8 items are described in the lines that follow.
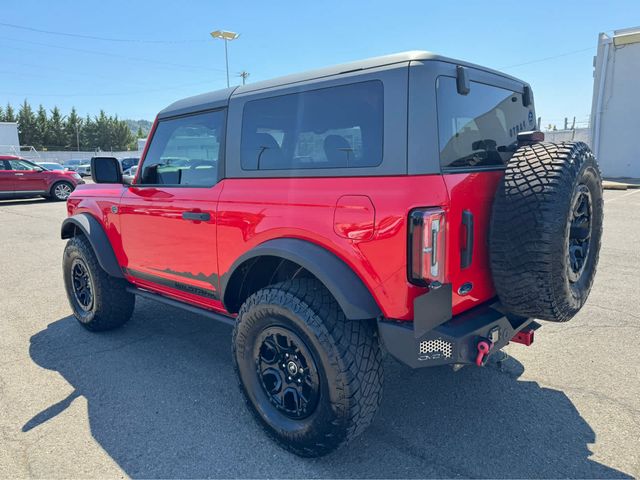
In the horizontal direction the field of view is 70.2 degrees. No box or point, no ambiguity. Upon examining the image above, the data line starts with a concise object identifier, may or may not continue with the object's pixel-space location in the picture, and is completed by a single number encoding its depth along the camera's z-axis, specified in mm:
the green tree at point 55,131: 65812
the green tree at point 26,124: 63062
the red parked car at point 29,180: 15297
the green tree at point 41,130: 64562
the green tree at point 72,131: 68125
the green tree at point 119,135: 77562
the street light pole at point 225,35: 30125
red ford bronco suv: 2109
